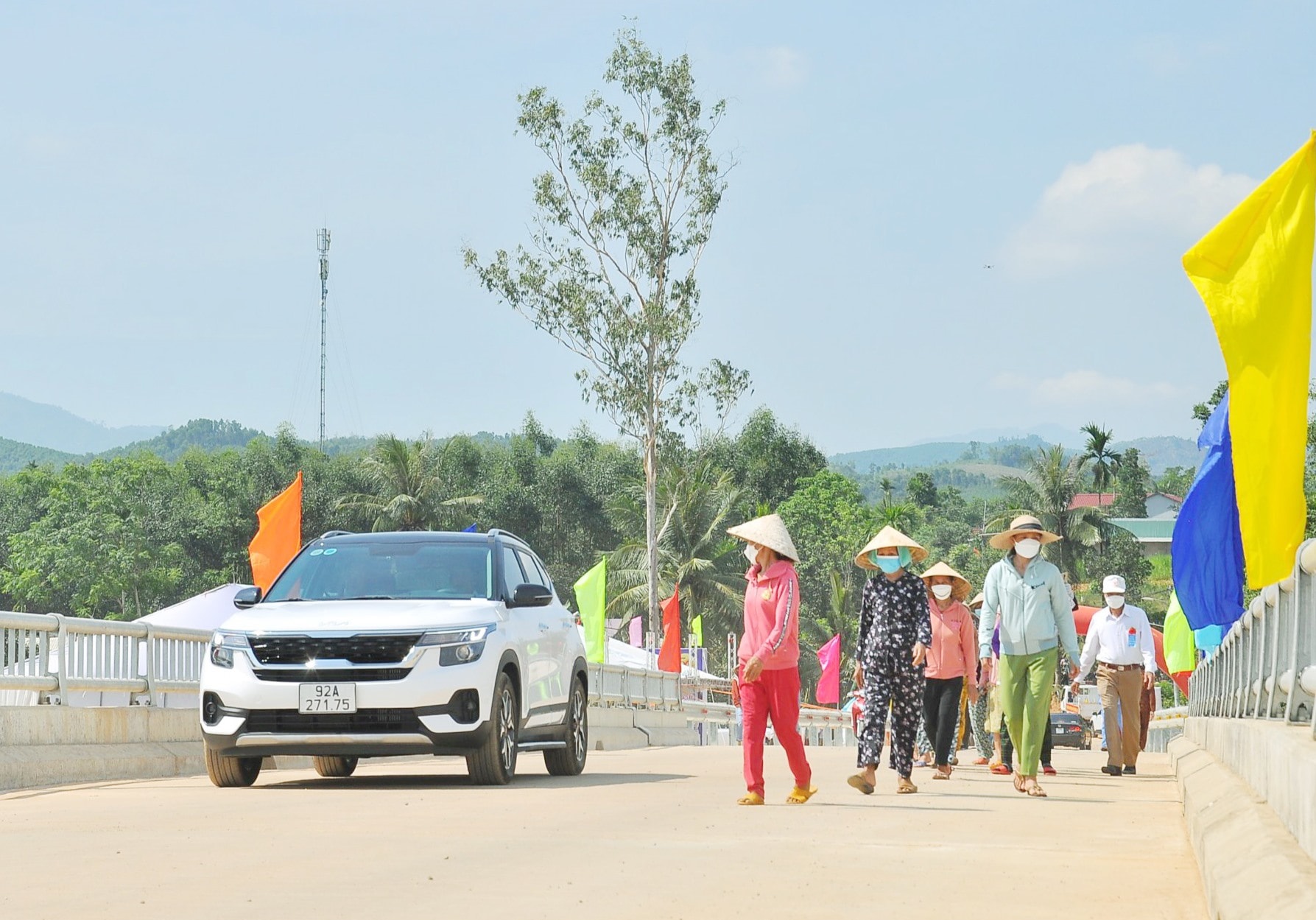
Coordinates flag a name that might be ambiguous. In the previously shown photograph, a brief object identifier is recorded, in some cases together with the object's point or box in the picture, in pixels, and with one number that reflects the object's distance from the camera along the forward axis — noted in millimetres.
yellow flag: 7652
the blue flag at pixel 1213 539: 15742
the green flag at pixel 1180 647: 33000
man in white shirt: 18688
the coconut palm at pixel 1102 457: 101625
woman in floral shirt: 13945
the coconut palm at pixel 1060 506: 88000
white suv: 13047
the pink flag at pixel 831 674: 51531
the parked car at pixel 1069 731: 53156
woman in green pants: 13930
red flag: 48938
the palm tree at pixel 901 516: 88875
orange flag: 27344
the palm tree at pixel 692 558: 73375
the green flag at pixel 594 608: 36000
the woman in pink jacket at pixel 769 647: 11875
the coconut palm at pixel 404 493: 83125
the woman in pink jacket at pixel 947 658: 17344
